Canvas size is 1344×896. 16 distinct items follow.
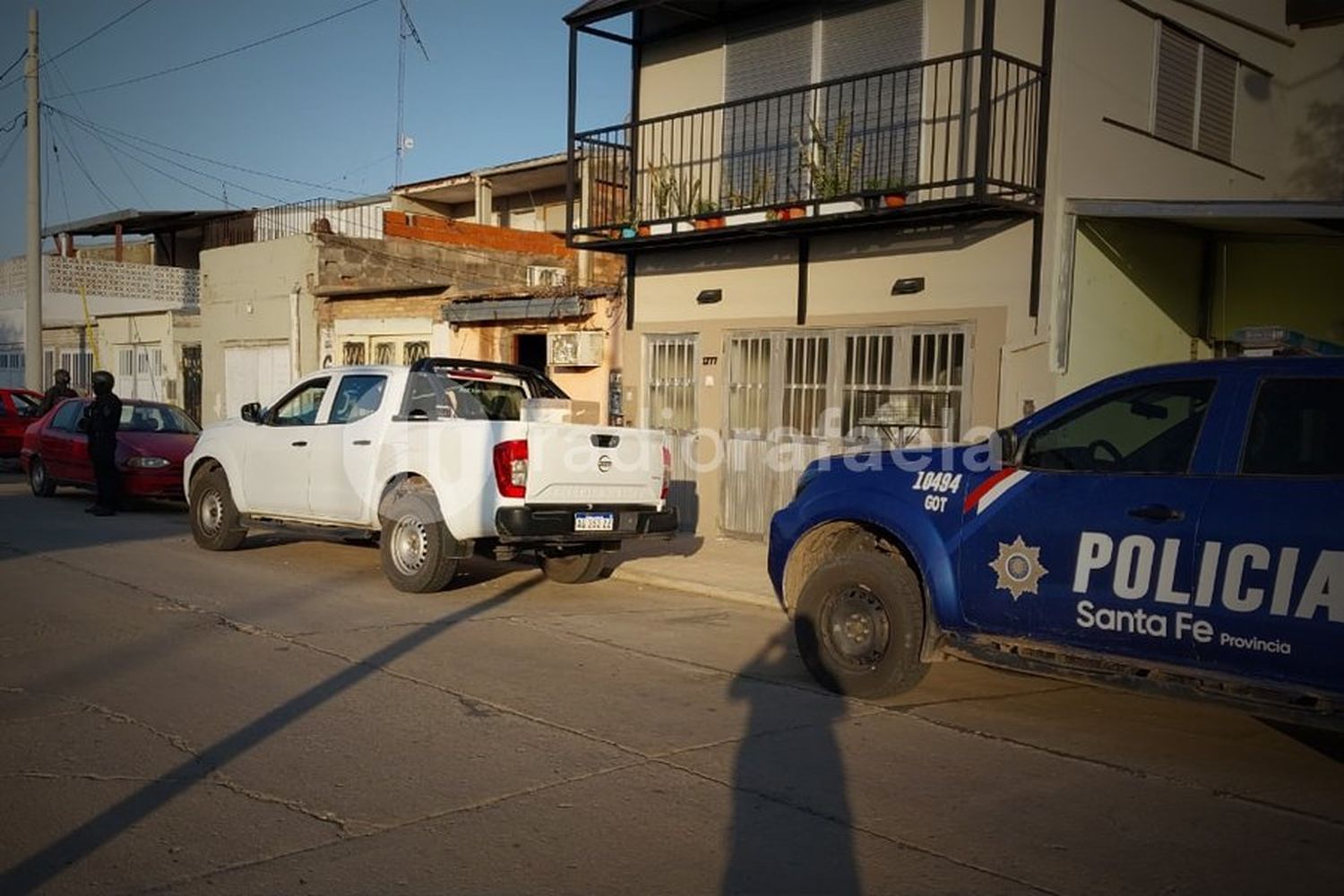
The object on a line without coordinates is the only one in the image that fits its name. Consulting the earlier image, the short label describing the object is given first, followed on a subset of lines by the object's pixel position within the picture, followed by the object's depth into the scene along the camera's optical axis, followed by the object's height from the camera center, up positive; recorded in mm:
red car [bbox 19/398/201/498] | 15141 -1100
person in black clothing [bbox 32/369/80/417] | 20688 -465
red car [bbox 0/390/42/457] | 21359 -989
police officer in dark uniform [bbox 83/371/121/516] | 14516 -817
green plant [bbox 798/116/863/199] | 11750 +2440
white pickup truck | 9047 -780
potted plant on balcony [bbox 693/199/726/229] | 12445 +1864
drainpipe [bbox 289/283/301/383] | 21641 +822
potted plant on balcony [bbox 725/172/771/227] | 12102 +2094
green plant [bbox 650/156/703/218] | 13531 +2295
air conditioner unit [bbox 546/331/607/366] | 15641 +488
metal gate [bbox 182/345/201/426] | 25531 -199
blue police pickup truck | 4883 -708
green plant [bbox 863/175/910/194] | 10977 +2121
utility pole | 23078 +1991
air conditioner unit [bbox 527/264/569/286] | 20203 +1891
